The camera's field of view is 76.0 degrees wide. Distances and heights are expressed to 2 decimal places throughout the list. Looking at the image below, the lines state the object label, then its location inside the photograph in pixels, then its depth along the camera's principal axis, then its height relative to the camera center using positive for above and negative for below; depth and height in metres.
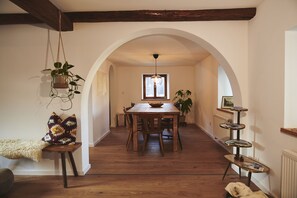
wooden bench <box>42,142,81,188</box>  2.55 -0.77
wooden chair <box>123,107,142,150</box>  4.19 -0.75
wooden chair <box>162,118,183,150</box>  4.52 -0.76
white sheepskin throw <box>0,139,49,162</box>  2.53 -0.77
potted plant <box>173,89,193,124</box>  6.96 -0.36
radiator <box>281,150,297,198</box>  1.80 -0.82
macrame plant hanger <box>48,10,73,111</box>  2.90 -0.03
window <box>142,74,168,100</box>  7.73 +0.14
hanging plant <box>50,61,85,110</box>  2.52 +0.13
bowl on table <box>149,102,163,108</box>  5.12 -0.37
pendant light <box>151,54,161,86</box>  6.12 +0.42
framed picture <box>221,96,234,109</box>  4.47 -0.26
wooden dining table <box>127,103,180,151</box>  4.05 -0.71
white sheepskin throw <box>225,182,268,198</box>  1.90 -1.04
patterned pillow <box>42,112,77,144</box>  2.75 -0.56
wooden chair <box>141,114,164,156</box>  3.83 -0.70
